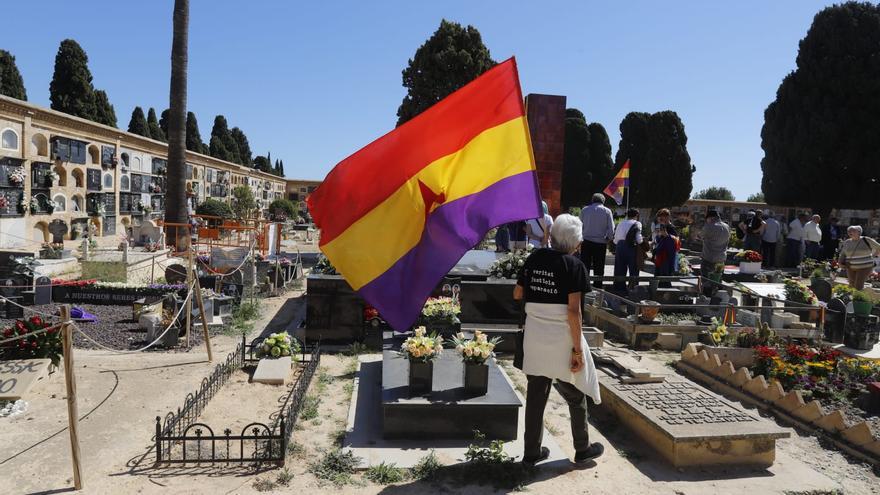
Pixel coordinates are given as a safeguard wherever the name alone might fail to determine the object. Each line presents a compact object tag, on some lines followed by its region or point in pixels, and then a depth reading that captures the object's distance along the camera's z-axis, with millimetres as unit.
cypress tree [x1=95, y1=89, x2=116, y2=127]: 33875
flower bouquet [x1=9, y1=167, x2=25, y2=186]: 19516
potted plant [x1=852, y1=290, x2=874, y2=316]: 9398
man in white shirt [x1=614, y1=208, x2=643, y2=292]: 11508
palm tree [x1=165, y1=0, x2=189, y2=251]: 16859
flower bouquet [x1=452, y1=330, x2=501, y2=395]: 5344
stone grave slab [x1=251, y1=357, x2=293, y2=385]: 6840
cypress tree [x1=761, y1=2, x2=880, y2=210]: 30094
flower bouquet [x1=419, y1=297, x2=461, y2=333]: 7605
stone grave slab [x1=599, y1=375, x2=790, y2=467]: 4945
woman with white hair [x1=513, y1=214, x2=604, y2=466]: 4289
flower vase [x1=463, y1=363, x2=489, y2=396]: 5457
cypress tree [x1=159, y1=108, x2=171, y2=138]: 52300
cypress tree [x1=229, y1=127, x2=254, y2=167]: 68312
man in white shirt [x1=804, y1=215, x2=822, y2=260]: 18516
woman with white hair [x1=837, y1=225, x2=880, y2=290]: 12023
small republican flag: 19312
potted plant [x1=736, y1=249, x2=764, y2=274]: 16109
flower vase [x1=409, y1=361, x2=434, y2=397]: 5539
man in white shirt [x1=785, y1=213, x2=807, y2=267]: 18953
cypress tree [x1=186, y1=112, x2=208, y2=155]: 50250
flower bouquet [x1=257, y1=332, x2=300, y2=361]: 7520
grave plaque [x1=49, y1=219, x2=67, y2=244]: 22156
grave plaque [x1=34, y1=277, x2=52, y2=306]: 11594
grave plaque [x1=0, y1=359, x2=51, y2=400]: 6012
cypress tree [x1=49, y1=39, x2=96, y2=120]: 31625
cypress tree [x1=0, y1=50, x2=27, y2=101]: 30906
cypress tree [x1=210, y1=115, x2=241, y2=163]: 60100
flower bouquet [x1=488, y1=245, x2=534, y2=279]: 9508
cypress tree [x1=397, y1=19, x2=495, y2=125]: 30203
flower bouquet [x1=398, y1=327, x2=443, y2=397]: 5469
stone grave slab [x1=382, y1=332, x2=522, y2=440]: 5289
